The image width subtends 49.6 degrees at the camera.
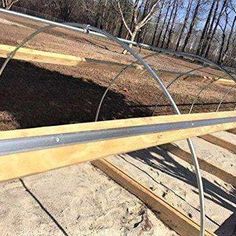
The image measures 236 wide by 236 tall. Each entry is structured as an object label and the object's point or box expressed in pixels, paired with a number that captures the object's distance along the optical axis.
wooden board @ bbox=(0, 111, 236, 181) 0.88
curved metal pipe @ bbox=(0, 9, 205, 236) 2.09
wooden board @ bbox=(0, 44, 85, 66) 3.23
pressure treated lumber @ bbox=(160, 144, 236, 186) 3.99
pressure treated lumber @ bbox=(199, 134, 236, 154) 4.86
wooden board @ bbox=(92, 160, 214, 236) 2.79
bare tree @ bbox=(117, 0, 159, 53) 14.07
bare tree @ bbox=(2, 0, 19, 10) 20.04
